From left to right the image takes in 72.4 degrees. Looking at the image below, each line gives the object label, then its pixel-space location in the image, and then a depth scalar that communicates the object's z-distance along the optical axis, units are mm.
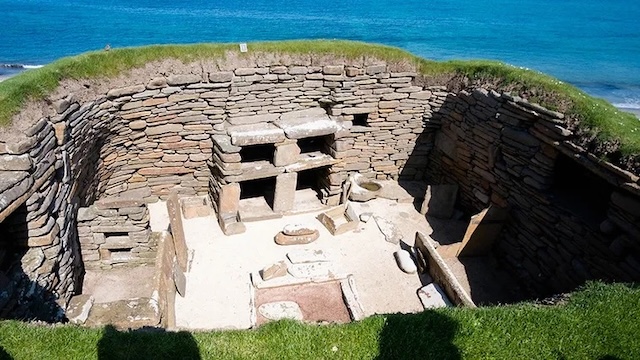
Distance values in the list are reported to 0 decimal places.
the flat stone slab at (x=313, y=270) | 8570
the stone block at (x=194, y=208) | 10117
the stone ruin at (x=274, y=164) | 6746
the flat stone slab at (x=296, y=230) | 9477
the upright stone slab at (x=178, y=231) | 8570
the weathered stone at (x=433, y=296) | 7957
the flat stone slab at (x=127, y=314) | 6180
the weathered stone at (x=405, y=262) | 8883
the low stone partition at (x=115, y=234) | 7965
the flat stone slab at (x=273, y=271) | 8430
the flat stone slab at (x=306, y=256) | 8945
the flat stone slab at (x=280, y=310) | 7641
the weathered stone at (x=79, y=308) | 6789
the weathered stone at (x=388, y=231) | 9854
